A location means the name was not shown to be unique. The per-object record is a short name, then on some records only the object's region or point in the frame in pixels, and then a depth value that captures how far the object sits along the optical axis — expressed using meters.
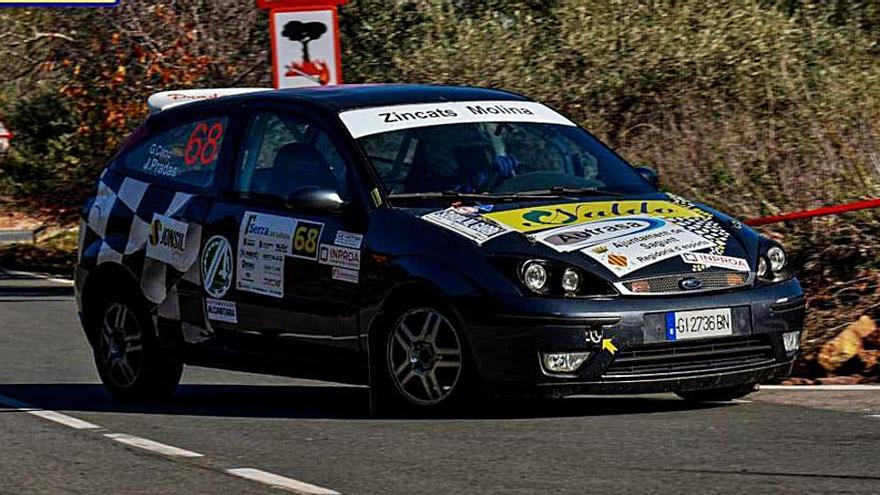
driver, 16.81
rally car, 15.11
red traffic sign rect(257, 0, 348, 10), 25.62
